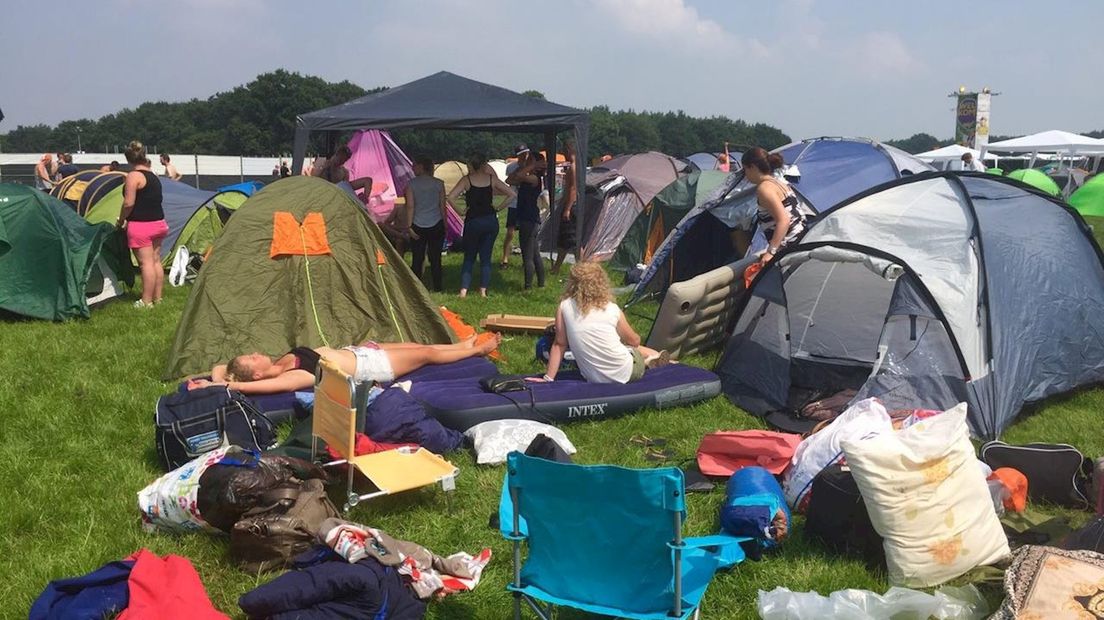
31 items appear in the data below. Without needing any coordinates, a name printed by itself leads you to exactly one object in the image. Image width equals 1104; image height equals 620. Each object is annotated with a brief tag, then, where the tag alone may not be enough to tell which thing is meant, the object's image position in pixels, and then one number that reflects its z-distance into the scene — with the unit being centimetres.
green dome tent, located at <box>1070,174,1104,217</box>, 1959
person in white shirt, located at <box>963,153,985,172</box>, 2128
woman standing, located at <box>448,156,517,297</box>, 1023
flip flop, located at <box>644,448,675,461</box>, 540
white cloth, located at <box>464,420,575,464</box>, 521
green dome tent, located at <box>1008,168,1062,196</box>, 2092
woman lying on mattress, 596
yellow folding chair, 445
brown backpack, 390
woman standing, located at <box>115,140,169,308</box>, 904
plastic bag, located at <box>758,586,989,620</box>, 346
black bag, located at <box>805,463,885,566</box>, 404
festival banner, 5138
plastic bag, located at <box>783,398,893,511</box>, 447
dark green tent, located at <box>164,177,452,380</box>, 696
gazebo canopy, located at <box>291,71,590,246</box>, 977
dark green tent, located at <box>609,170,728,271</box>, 1224
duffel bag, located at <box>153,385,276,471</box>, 487
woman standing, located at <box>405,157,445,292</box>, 1030
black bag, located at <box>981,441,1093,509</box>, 461
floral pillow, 376
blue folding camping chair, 310
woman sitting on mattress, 621
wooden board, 848
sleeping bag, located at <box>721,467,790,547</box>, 410
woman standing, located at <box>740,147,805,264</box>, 759
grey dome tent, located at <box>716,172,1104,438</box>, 584
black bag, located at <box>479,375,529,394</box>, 598
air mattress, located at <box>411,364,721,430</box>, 571
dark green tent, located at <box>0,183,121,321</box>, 873
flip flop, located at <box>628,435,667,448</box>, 564
